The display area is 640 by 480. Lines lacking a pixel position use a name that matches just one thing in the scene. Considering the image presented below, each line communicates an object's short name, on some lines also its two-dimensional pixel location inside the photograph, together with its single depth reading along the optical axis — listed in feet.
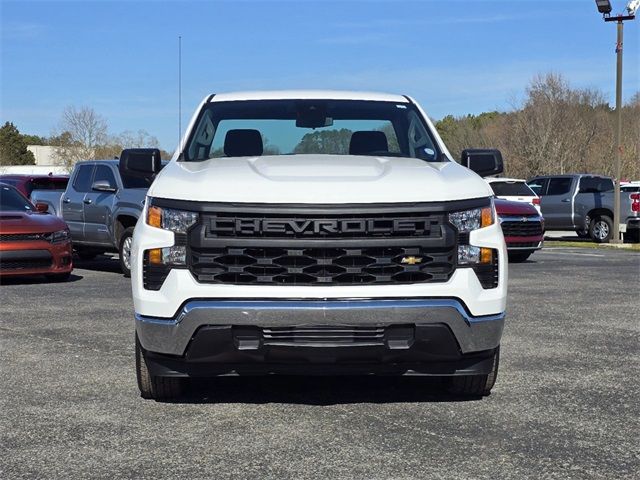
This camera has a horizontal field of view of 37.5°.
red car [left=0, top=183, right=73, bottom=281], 40.32
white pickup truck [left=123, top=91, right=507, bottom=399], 15.85
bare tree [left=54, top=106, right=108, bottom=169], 258.57
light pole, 75.77
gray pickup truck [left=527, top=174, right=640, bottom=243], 80.94
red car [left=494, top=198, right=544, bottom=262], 53.62
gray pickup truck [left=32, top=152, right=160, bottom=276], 45.27
